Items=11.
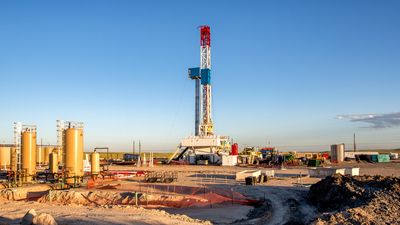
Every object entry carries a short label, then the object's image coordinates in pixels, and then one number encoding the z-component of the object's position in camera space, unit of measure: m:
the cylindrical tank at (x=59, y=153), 34.22
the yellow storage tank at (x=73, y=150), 27.84
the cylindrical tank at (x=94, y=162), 30.72
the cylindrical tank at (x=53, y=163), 32.03
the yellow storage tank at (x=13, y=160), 29.84
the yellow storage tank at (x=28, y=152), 29.73
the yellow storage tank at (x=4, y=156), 41.46
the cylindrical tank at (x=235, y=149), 60.92
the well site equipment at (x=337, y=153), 62.06
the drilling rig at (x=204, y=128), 60.69
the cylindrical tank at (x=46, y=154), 50.03
